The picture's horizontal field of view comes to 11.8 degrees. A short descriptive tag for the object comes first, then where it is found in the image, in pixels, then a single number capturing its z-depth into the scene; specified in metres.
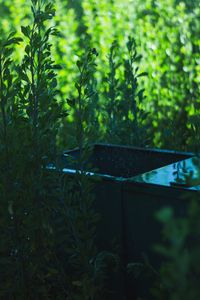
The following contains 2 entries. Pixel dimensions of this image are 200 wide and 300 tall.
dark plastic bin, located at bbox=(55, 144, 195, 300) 4.07
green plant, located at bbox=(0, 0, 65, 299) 4.17
